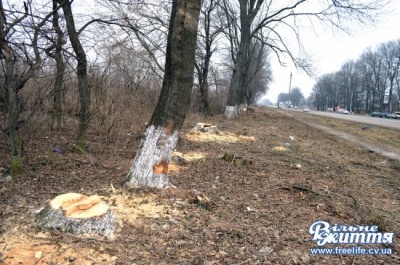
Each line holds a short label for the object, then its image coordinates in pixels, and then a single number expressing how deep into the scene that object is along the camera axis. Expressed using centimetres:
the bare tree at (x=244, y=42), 1856
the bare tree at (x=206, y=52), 1839
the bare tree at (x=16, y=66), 430
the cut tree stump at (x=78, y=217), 315
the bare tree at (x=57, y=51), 521
